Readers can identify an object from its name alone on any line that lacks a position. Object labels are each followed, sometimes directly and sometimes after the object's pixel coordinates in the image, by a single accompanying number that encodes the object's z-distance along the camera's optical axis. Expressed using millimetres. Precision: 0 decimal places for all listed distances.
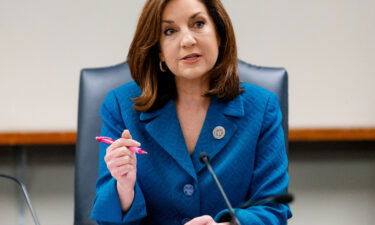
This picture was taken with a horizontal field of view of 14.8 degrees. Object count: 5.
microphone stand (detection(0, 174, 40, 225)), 3220
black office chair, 3520
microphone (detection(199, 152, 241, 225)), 2967
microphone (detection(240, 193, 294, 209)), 2839
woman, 3285
